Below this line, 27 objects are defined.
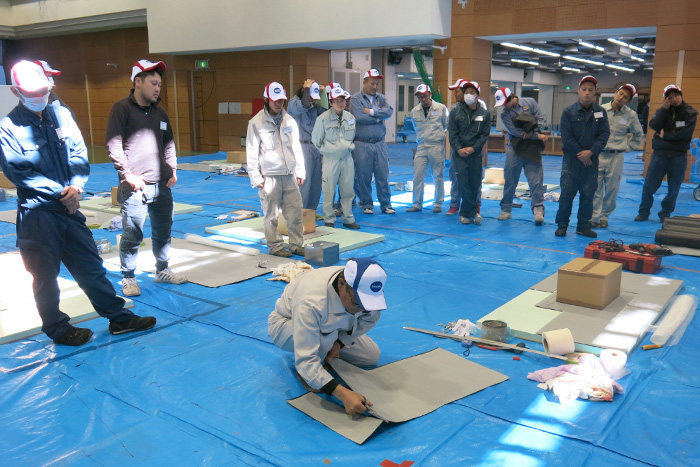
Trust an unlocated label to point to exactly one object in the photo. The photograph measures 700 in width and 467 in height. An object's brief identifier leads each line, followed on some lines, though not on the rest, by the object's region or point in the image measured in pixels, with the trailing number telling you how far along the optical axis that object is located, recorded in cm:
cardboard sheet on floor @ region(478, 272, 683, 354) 362
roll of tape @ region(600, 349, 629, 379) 315
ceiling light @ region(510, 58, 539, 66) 2297
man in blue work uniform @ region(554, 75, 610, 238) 606
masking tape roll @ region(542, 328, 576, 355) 344
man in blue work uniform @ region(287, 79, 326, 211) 704
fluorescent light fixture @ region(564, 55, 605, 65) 2217
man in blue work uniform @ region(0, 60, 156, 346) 326
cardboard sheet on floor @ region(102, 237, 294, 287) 503
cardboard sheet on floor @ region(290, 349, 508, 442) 277
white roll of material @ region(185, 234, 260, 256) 579
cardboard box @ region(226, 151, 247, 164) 1321
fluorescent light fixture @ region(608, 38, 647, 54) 1692
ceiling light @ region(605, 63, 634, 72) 2647
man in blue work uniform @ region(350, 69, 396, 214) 736
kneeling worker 260
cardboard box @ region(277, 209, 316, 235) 652
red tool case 510
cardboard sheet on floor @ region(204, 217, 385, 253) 620
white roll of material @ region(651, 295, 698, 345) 365
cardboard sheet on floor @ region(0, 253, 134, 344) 382
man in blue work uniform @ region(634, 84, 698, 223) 677
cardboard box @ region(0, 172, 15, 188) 990
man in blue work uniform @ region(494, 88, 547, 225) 711
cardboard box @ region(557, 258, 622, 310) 411
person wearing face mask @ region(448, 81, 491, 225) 691
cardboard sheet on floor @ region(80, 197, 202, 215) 794
